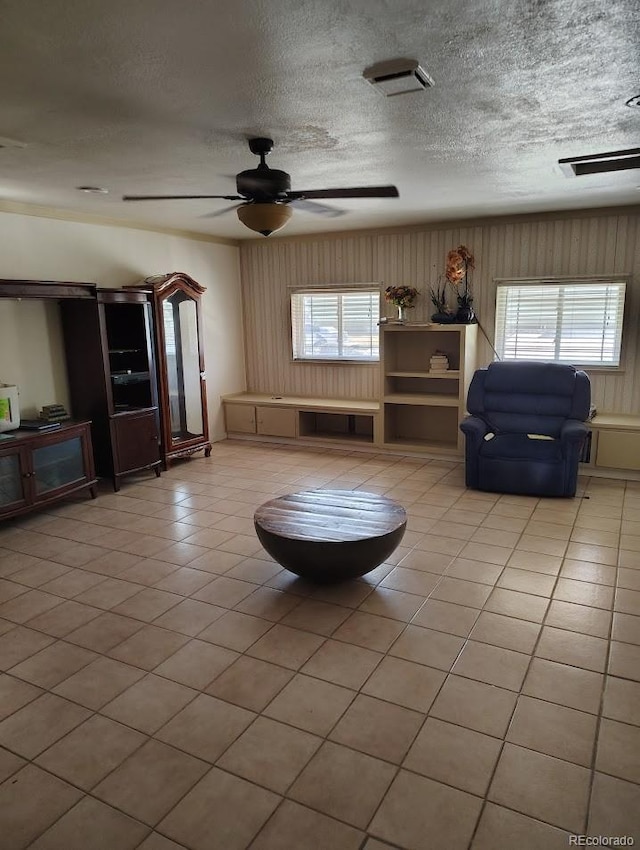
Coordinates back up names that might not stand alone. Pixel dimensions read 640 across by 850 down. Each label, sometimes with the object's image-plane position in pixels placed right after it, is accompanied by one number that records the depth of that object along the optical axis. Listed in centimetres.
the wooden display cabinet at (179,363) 568
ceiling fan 289
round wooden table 304
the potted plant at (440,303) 594
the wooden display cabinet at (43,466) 425
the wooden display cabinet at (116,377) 501
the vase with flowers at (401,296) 618
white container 441
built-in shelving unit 610
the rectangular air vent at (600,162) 346
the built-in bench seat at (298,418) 670
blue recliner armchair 477
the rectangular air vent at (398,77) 212
